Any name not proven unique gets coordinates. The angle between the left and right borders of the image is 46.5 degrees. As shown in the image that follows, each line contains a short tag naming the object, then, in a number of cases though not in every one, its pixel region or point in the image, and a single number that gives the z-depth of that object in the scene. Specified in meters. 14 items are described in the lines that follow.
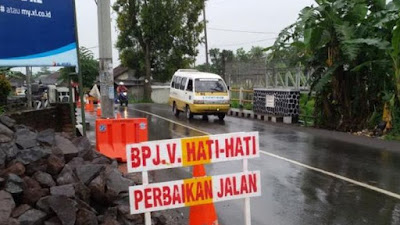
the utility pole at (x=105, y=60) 10.70
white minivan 20.53
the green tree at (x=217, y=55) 57.75
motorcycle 29.51
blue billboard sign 7.72
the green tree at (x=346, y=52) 13.91
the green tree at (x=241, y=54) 70.12
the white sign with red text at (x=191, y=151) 4.55
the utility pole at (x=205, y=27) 39.61
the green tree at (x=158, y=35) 42.97
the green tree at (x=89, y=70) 51.11
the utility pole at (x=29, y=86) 10.24
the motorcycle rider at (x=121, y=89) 30.14
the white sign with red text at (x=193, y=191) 4.55
